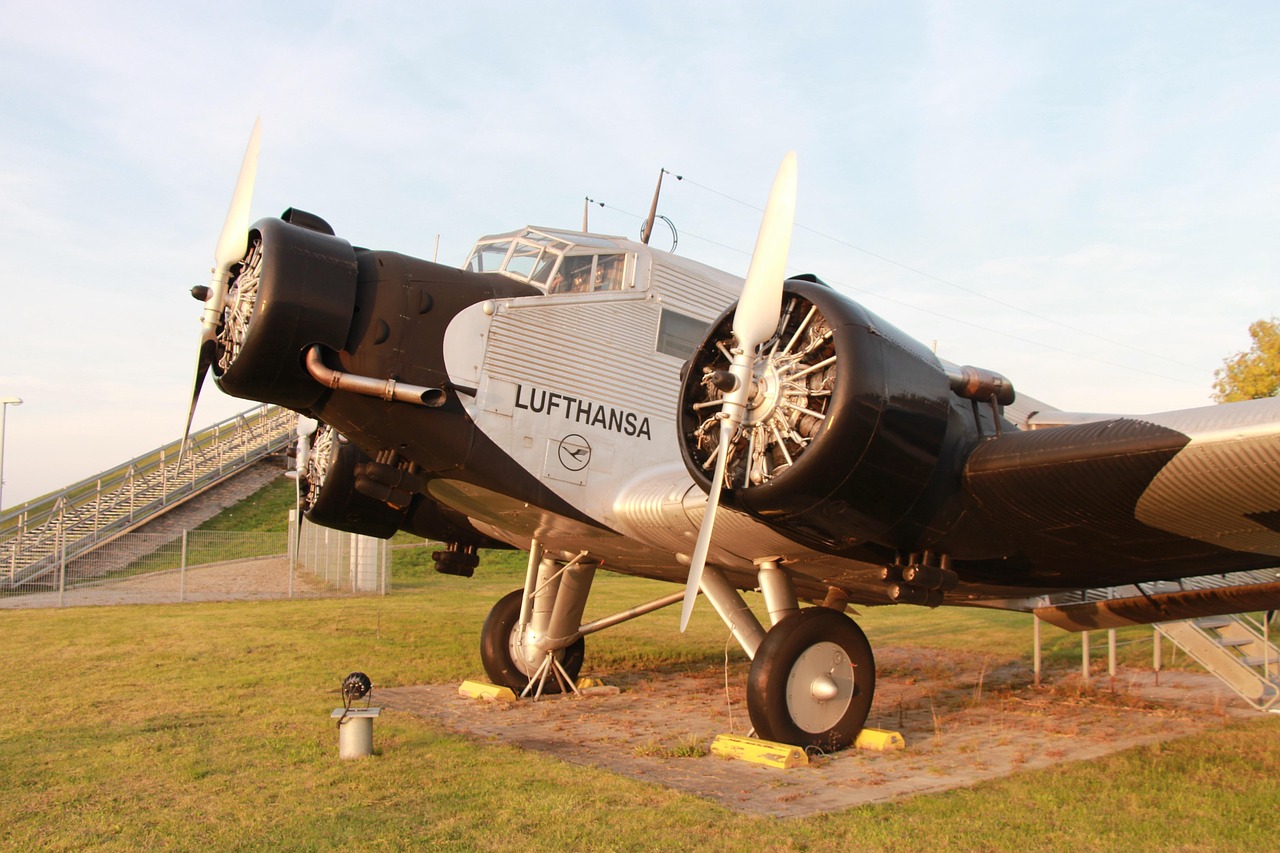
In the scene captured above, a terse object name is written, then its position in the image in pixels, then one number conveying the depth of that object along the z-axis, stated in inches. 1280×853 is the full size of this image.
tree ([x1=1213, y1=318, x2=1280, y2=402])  922.1
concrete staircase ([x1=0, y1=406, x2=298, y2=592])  1054.4
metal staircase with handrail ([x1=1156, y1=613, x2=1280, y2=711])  384.5
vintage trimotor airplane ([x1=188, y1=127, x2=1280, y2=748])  227.1
